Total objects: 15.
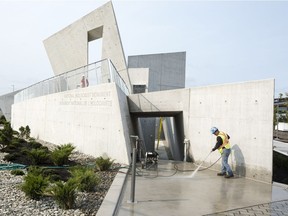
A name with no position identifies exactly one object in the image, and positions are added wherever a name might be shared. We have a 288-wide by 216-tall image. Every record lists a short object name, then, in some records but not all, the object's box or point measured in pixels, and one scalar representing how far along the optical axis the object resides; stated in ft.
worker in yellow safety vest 24.33
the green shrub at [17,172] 23.12
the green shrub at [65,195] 15.43
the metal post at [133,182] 16.51
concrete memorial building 24.39
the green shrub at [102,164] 25.54
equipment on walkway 28.33
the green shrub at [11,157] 29.72
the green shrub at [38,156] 28.24
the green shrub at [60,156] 27.71
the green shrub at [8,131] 44.57
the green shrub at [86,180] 18.51
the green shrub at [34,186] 16.60
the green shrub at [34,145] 37.52
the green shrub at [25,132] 54.52
